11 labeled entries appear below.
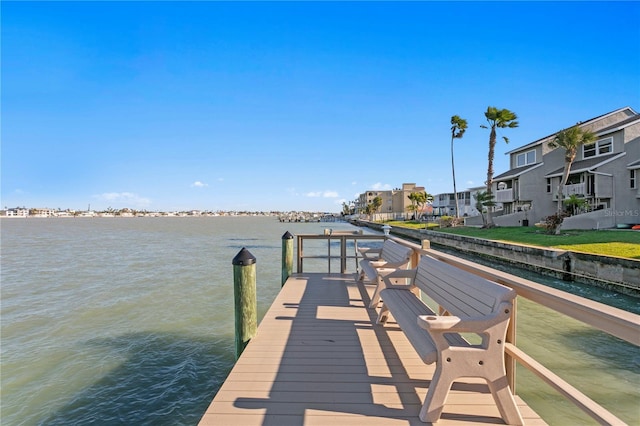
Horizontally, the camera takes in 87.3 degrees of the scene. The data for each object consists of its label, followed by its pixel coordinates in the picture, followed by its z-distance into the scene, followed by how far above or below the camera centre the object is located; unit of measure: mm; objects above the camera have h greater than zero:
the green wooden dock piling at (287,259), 7898 -1039
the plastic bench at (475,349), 2422 -1020
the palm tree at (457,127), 42875 +11167
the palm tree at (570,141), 23047 +4971
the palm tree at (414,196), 57784 +3100
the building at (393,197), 96412 +5284
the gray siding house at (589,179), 21859 +2514
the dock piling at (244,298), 4336 -1086
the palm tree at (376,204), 85062 +2777
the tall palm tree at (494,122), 30938 +8500
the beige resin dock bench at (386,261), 5152 -803
